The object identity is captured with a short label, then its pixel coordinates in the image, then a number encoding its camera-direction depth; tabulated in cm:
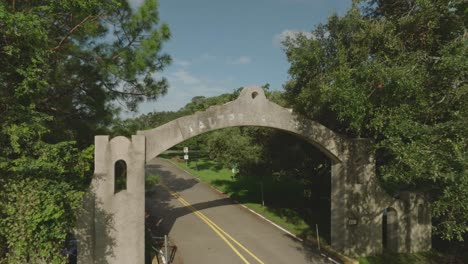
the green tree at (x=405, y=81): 973
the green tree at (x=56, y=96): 814
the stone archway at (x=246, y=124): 1164
